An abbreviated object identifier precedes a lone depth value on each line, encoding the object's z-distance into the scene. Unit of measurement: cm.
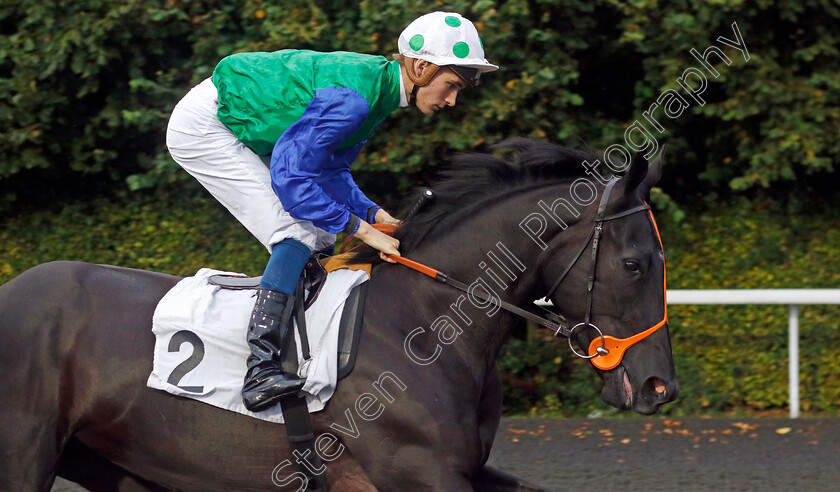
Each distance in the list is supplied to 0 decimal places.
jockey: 600
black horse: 599
